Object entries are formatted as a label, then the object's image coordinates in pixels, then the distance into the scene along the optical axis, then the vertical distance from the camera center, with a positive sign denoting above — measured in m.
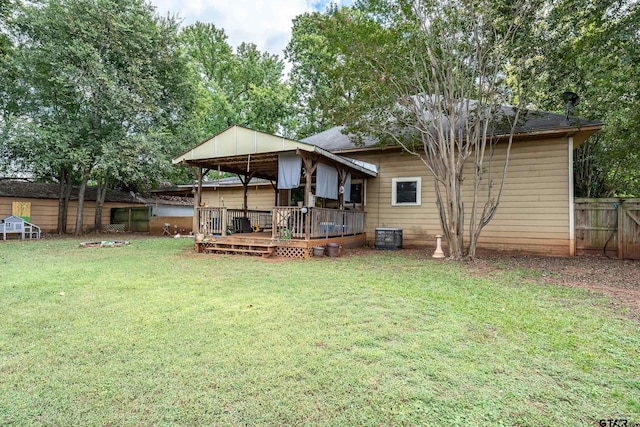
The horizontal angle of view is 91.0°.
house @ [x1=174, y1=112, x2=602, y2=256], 8.33 +1.19
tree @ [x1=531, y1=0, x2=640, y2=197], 7.05 +4.02
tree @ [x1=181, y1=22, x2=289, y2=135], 22.22 +10.89
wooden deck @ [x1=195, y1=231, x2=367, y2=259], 8.13 -0.66
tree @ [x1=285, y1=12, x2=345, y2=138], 21.27 +10.42
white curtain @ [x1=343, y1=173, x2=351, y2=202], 10.02 +1.07
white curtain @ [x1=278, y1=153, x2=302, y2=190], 8.31 +1.38
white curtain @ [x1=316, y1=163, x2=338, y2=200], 8.44 +1.13
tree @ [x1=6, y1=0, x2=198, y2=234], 12.55 +5.62
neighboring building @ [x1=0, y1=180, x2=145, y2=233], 14.82 +0.74
